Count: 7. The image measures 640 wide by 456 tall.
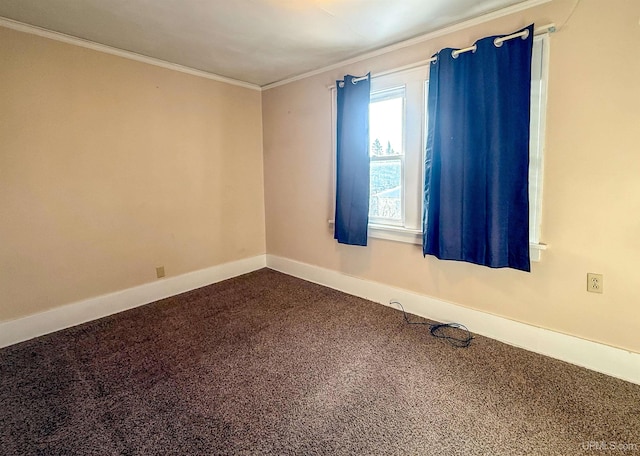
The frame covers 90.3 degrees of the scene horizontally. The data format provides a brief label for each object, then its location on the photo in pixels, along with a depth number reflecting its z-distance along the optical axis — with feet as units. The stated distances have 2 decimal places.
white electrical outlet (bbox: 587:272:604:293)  6.39
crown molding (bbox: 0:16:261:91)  7.40
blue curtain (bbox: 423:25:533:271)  6.70
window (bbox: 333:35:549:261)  8.46
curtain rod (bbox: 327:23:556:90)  6.40
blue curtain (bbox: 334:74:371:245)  9.38
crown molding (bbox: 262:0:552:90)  6.70
